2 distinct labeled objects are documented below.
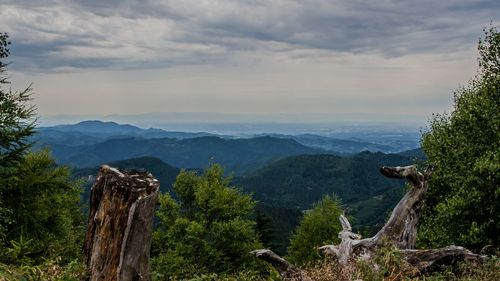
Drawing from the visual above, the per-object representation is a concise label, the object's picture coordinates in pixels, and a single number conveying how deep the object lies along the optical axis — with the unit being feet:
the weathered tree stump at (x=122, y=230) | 23.66
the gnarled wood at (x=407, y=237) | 35.70
